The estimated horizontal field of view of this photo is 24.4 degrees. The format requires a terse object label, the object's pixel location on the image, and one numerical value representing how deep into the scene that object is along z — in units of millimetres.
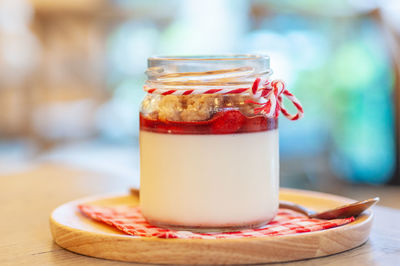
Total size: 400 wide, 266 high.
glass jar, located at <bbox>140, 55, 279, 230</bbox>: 437
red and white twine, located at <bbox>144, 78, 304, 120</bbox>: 437
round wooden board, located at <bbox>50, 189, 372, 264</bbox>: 403
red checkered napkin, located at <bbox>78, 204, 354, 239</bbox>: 432
